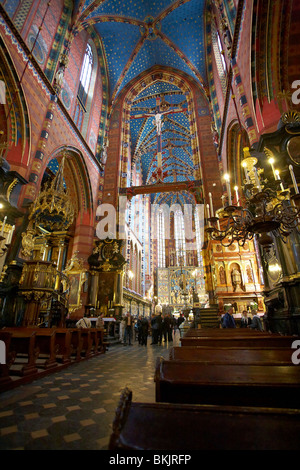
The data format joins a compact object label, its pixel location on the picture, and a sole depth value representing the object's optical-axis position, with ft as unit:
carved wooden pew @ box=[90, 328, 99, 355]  20.39
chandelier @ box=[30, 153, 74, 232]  24.91
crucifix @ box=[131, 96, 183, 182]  53.64
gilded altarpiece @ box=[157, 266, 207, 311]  98.32
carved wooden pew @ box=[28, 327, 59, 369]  13.94
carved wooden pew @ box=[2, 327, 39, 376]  11.81
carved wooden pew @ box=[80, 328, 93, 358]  18.57
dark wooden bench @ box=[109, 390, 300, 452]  2.47
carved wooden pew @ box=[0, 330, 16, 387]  10.06
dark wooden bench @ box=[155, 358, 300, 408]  4.23
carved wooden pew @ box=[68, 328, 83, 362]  17.17
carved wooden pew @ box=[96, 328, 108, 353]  22.34
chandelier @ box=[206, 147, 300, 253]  11.44
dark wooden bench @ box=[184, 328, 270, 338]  14.65
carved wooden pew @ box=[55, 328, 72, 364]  15.64
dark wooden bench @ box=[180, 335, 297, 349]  9.48
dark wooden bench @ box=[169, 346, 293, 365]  6.10
